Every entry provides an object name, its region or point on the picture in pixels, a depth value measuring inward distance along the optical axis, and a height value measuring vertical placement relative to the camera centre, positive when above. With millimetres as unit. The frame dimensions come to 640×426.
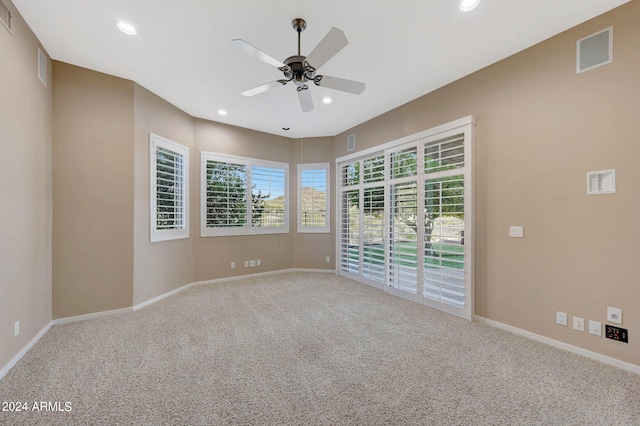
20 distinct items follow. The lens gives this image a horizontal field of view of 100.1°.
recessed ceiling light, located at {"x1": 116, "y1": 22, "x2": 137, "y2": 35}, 2551 +1826
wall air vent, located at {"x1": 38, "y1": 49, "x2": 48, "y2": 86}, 2873 +1636
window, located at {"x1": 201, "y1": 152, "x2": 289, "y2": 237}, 5168 +418
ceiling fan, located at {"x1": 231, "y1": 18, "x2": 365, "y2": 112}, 2123 +1352
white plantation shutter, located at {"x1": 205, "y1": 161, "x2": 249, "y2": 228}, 5180 +415
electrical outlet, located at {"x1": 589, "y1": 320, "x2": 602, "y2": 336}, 2439 -1035
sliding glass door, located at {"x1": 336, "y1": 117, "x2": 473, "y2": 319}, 3480 -37
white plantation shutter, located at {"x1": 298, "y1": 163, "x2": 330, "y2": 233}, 6137 +426
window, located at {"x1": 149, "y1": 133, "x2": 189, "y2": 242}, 4070 +443
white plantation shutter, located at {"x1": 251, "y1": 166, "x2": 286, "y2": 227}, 5727 +448
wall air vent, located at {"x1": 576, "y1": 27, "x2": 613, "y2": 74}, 2398 +1519
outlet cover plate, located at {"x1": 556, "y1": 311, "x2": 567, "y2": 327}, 2646 -1025
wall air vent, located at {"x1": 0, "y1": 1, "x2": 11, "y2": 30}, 2218 +1696
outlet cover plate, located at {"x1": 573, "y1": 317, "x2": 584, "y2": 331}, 2541 -1035
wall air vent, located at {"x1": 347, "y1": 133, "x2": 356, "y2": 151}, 5492 +1523
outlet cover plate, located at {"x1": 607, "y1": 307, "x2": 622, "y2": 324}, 2330 -878
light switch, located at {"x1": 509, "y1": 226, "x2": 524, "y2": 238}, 2979 -183
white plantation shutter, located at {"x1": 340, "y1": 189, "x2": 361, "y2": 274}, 5426 -352
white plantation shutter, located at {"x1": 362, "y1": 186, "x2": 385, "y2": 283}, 4828 -338
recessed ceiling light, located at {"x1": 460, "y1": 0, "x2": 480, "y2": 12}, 2242 +1794
